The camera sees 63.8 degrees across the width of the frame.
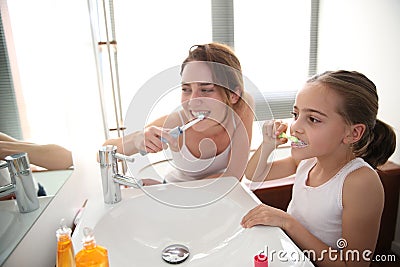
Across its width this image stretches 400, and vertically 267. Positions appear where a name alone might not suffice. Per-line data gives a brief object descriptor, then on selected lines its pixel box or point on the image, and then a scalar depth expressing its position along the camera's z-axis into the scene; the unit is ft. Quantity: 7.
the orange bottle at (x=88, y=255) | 1.70
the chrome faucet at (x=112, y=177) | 2.73
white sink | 2.37
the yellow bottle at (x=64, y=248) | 1.76
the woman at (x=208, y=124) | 2.88
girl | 2.52
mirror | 2.29
